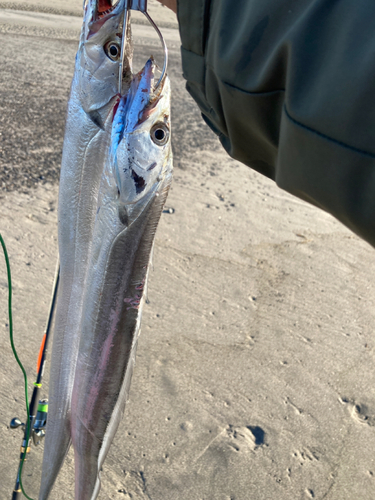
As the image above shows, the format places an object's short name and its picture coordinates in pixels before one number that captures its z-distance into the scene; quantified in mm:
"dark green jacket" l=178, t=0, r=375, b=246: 641
